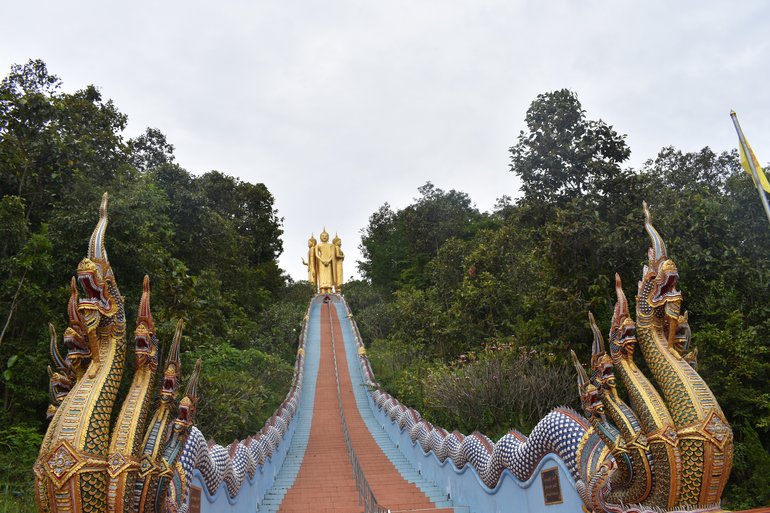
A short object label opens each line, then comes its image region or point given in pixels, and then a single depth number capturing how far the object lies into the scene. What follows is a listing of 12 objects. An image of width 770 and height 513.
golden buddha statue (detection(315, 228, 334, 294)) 39.59
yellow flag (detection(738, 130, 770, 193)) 7.89
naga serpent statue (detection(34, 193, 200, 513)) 4.51
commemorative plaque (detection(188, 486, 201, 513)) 6.33
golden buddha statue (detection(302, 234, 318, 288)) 40.12
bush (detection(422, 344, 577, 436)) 12.16
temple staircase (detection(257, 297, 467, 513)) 10.20
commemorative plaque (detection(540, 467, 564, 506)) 6.96
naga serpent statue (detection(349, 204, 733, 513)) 5.39
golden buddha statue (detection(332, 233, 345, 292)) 39.69
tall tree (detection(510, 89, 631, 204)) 14.56
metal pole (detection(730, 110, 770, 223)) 7.87
